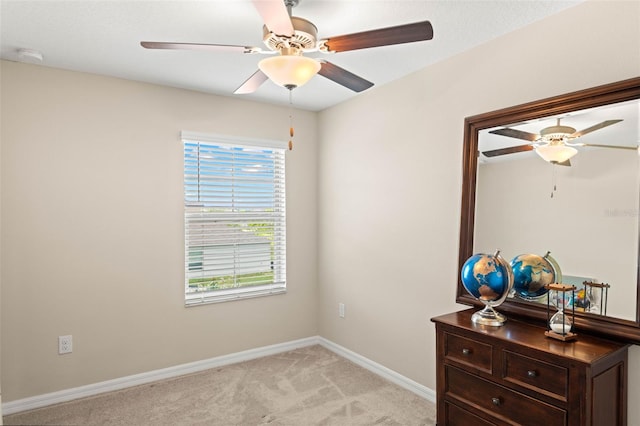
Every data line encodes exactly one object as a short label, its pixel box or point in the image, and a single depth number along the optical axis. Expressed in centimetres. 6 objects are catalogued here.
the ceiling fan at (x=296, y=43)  158
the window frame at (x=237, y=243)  347
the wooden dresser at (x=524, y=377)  170
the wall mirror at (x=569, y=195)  189
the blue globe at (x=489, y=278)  209
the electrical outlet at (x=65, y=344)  294
